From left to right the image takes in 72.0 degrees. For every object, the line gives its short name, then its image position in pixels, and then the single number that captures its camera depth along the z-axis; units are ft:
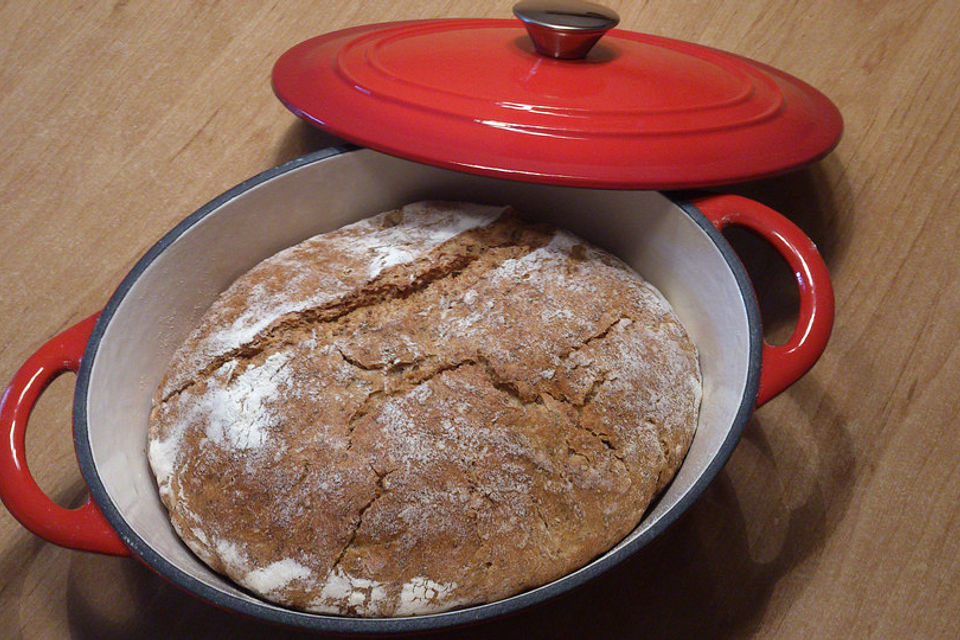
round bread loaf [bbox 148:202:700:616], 2.11
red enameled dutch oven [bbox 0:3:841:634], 2.23
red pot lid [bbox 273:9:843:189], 2.41
